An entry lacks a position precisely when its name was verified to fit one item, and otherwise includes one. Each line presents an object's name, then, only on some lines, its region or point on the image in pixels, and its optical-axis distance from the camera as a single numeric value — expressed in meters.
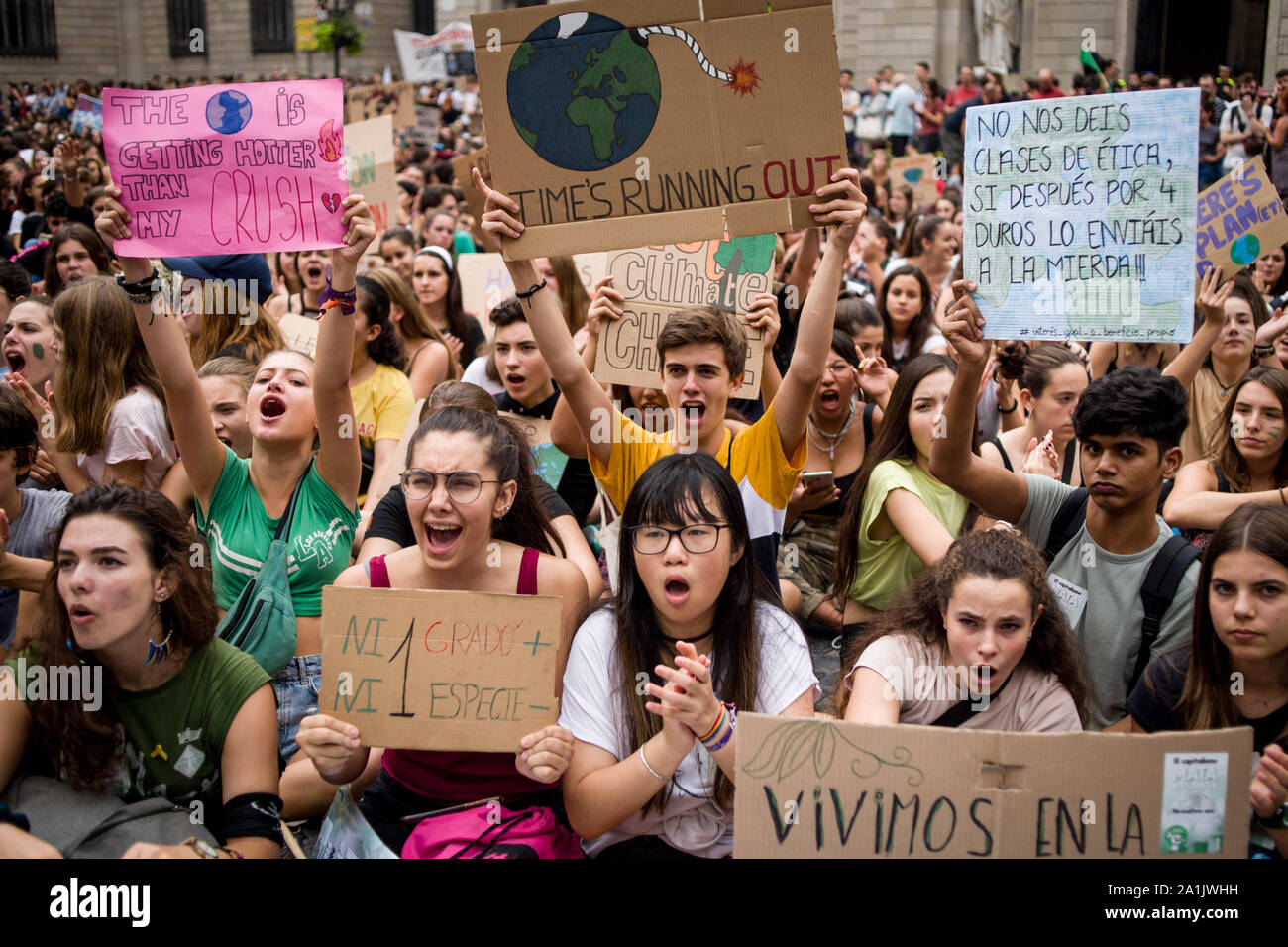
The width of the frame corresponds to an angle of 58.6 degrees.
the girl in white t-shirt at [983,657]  2.95
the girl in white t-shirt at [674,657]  2.82
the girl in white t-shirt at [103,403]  4.39
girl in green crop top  3.63
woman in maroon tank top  3.06
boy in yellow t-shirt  3.44
